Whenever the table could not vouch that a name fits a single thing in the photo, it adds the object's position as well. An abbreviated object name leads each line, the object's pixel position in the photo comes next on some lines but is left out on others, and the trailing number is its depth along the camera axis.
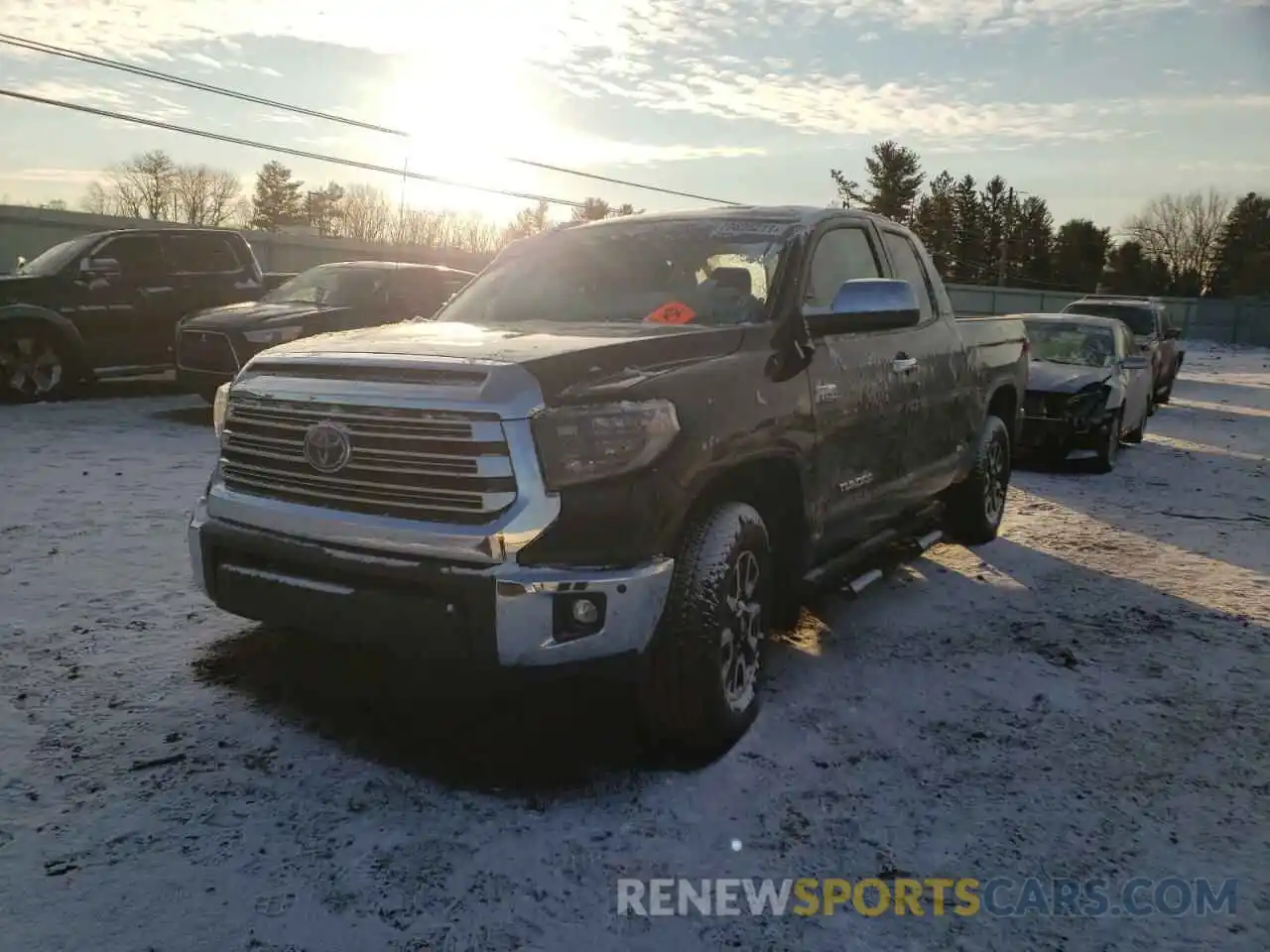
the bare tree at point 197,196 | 68.00
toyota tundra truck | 2.99
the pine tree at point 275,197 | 79.19
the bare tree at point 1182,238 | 88.81
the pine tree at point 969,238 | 77.38
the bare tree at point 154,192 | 65.38
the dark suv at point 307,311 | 10.10
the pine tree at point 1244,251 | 68.14
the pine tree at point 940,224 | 69.81
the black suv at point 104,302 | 11.67
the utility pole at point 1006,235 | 66.57
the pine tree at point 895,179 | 66.19
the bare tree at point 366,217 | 68.68
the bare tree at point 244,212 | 72.46
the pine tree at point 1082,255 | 75.00
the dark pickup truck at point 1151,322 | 15.89
